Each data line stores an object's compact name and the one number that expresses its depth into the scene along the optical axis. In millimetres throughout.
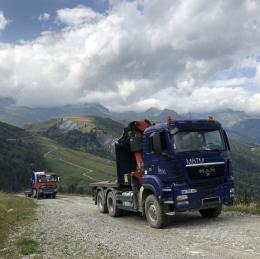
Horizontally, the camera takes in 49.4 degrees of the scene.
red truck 34388
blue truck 10458
